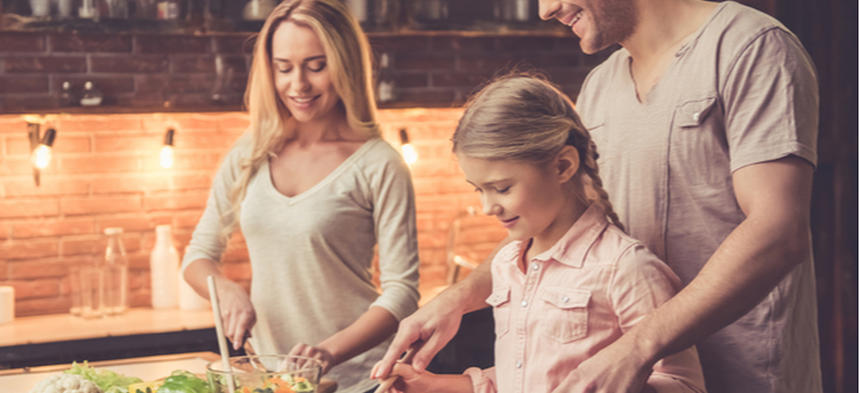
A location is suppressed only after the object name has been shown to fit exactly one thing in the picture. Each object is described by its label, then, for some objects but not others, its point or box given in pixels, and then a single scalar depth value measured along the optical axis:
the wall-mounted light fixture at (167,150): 3.93
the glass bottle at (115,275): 3.83
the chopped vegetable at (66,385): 1.71
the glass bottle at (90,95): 3.80
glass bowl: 1.46
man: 1.29
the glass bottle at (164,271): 3.94
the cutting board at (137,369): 2.02
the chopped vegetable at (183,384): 1.62
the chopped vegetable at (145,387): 1.73
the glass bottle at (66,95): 3.79
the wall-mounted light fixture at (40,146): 3.73
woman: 2.31
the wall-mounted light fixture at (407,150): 4.26
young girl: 1.43
